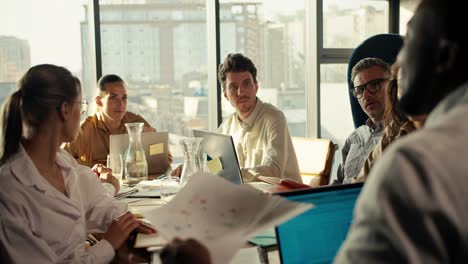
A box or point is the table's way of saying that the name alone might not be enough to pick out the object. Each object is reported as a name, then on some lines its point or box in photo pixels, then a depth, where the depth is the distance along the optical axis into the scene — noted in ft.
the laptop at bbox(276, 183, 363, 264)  3.47
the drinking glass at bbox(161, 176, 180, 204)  7.10
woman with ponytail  4.57
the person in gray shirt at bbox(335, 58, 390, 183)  8.21
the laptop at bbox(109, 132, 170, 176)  8.56
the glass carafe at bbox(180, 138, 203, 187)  6.86
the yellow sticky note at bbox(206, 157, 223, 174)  7.54
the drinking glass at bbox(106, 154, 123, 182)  8.63
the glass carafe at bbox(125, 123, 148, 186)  8.23
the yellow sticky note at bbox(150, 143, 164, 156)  9.11
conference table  4.59
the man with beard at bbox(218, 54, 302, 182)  9.64
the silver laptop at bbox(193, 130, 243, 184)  7.28
